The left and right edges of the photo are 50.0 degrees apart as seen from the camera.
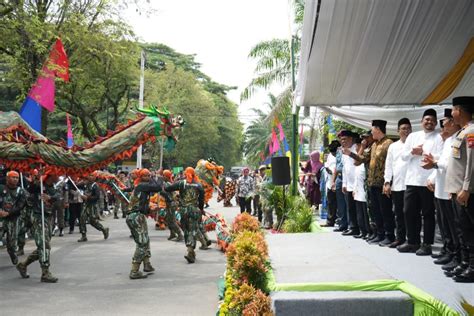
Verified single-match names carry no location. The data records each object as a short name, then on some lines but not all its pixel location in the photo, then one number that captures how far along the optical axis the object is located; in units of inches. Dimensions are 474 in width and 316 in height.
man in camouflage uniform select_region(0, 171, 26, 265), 371.9
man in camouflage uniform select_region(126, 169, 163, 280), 349.7
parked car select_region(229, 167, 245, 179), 2404.9
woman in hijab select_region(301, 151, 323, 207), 626.5
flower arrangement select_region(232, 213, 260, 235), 320.5
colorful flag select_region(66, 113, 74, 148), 720.7
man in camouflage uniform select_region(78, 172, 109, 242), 543.2
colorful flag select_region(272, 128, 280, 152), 745.0
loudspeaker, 476.4
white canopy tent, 212.8
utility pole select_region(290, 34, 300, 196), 521.7
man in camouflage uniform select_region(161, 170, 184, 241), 542.6
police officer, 177.9
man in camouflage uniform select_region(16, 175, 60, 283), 338.6
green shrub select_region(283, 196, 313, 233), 430.3
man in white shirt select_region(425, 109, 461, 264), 202.1
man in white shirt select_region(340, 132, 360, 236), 316.2
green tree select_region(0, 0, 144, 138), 448.3
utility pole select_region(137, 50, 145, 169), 983.0
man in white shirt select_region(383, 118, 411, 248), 252.1
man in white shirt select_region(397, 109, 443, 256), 231.6
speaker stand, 515.3
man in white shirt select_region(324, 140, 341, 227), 406.6
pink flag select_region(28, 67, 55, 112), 451.2
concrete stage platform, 172.2
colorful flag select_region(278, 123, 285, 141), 708.7
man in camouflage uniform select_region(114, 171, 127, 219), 852.7
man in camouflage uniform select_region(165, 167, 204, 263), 404.2
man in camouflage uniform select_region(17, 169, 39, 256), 362.9
